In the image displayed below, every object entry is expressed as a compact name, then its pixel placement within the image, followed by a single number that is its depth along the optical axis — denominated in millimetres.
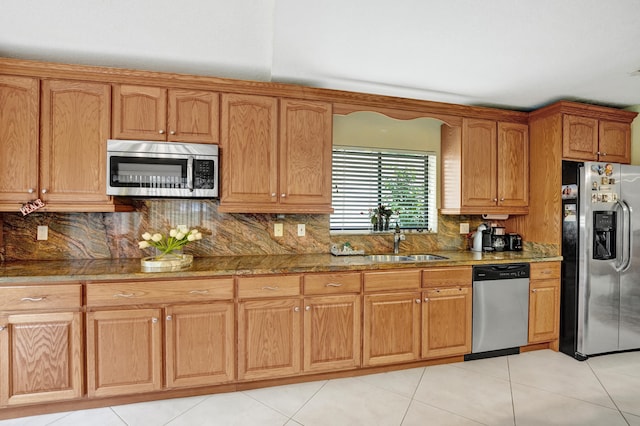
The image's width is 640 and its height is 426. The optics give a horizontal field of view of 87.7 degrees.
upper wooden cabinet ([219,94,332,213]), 2633
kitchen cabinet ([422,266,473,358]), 2715
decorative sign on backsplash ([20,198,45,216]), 2290
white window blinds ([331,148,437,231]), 3365
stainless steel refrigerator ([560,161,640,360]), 2934
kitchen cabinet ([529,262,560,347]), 3023
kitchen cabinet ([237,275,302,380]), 2342
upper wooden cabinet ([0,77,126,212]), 2287
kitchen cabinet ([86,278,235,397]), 2135
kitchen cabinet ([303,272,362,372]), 2455
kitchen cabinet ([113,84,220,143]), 2449
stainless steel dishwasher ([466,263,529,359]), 2854
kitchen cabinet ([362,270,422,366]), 2578
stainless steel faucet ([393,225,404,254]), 3279
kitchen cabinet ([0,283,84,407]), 2018
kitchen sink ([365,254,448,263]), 3119
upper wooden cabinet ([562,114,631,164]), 3078
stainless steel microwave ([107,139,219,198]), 2393
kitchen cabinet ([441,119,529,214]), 3234
